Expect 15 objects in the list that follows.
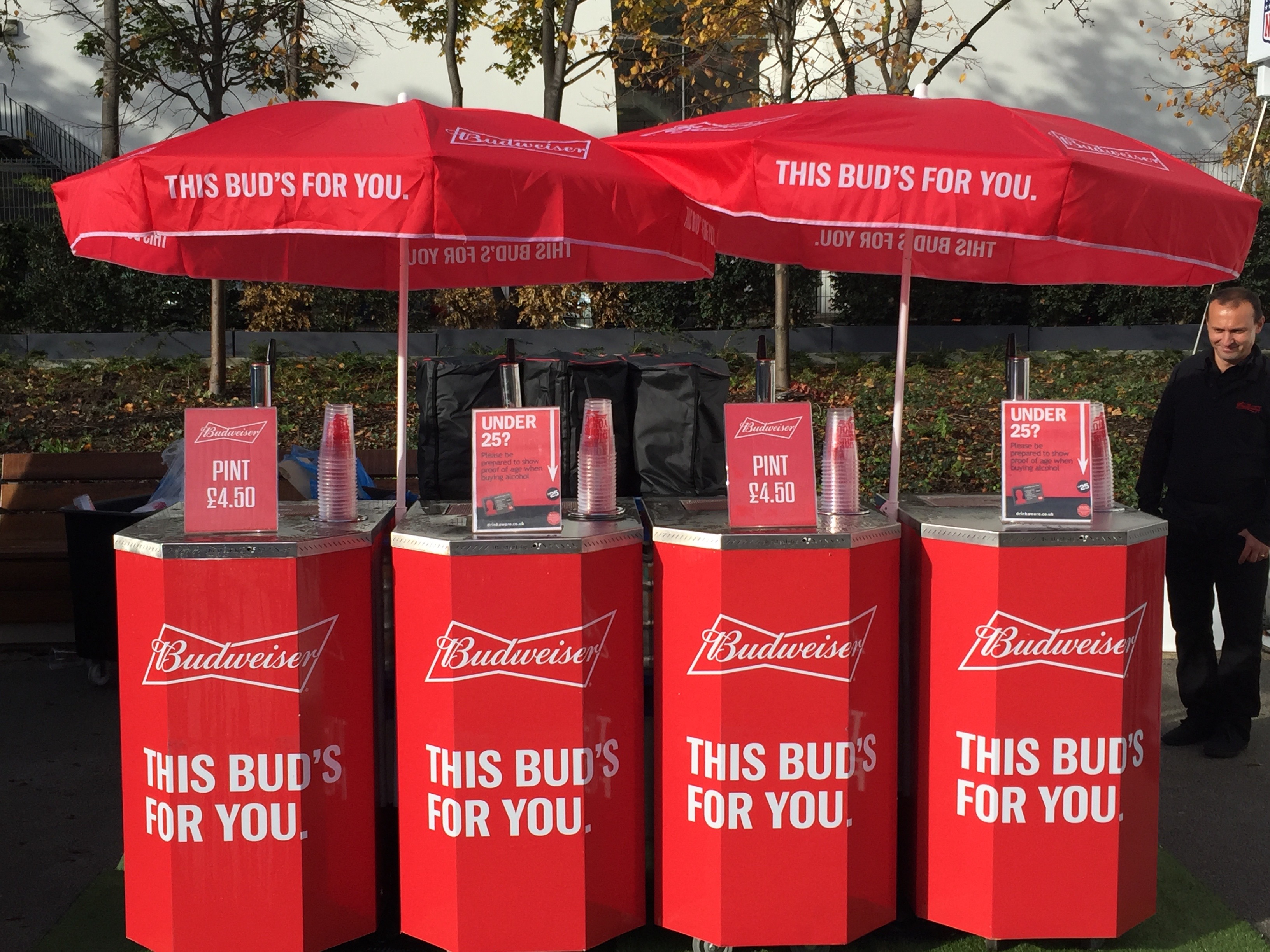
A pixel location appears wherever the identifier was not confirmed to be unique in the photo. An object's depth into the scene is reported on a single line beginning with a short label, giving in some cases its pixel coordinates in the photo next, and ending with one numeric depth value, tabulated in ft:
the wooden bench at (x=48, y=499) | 21.54
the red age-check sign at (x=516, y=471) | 11.11
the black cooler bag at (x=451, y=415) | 21.44
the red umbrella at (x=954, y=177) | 10.46
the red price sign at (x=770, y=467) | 11.34
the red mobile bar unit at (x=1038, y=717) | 11.19
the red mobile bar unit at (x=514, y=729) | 10.87
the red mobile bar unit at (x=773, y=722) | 11.06
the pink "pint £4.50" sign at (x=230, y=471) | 11.14
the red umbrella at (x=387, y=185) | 10.08
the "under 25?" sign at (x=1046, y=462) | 11.56
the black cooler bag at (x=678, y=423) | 21.72
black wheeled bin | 19.19
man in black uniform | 16.11
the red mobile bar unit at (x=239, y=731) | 10.73
